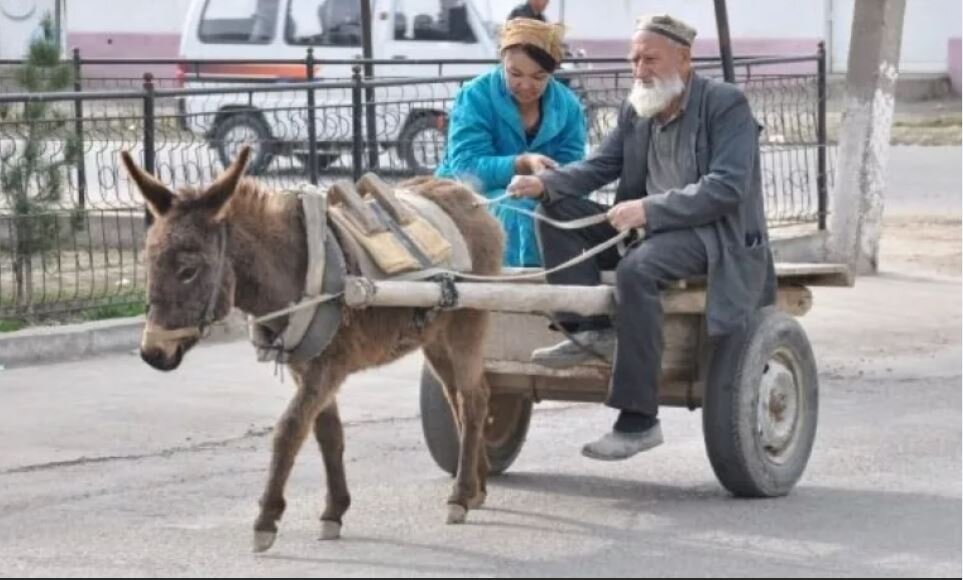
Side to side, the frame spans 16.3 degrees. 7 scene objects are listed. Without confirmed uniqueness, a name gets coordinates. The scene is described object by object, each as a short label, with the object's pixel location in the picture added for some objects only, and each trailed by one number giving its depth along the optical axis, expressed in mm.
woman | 12368
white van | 34275
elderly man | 11720
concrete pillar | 22655
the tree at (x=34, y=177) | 18624
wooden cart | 11952
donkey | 10251
